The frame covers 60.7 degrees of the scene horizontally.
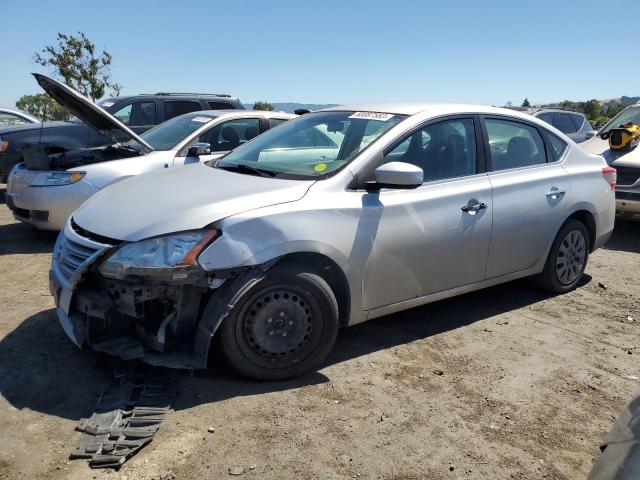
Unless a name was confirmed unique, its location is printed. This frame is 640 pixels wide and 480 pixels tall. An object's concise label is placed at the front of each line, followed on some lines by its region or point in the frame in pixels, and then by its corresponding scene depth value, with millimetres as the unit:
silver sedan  3111
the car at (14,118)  11109
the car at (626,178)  7242
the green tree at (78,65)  23078
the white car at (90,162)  6168
